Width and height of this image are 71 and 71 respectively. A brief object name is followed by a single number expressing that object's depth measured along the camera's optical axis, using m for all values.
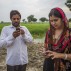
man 1.69
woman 1.23
